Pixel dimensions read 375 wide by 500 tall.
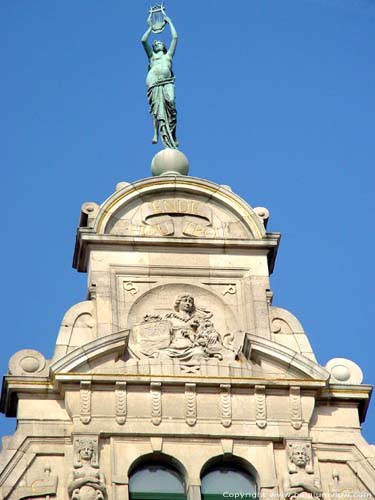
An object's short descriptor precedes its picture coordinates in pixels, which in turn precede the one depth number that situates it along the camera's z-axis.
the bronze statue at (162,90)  44.31
